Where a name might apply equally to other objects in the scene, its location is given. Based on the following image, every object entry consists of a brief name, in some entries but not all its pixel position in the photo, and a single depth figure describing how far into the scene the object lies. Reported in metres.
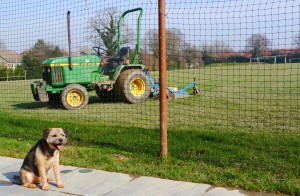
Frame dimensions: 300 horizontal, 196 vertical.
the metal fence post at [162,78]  5.34
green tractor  11.73
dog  4.37
